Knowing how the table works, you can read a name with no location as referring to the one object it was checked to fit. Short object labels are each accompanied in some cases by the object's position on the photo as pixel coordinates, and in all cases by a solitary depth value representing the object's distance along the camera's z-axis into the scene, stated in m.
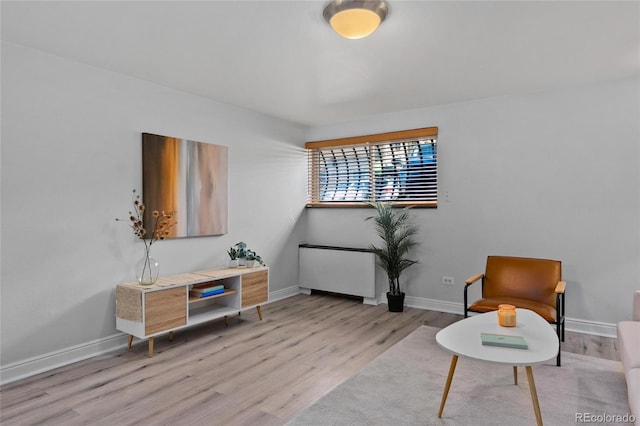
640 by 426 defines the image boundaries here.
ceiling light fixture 2.24
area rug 2.21
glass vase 3.42
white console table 3.18
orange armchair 3.23
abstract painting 3.66
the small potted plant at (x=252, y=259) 4.31
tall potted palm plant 4.62
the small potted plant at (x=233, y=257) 4.26
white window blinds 4.77
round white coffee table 1.93
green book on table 2.06
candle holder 2.42
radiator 4.95
